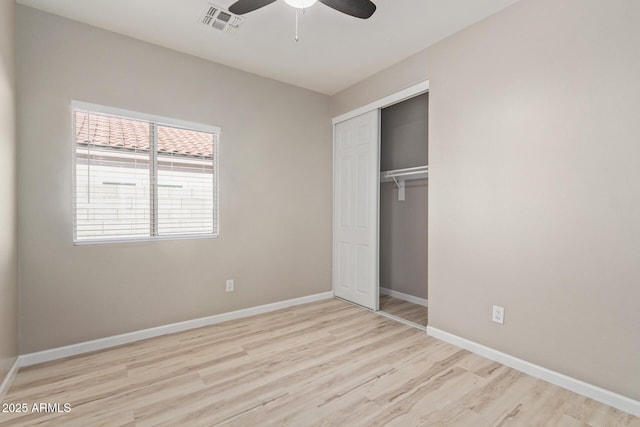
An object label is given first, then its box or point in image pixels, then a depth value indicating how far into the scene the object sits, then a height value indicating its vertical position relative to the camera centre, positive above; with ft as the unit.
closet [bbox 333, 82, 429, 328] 11.96 +0.09
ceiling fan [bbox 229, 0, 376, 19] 5.86 +4.00
